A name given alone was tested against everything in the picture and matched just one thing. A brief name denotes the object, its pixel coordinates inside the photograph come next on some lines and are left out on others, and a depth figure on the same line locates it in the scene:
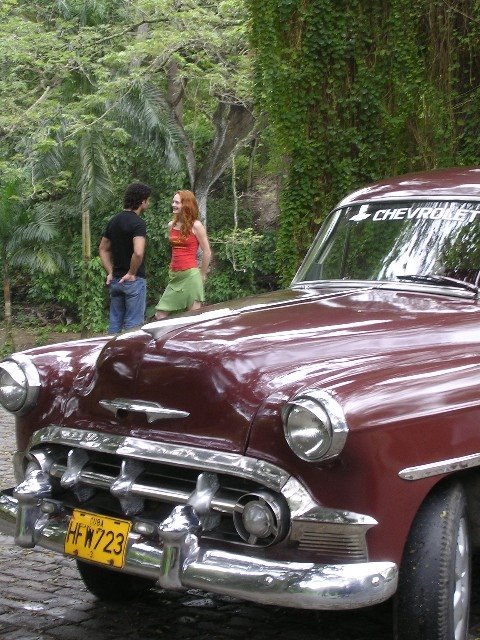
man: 10.32
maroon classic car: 3.47
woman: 9.99
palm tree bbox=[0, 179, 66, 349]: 23.20
